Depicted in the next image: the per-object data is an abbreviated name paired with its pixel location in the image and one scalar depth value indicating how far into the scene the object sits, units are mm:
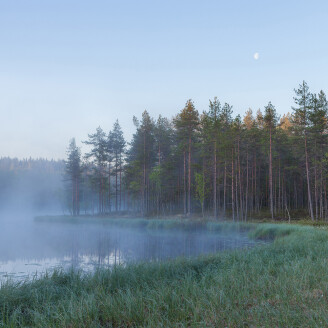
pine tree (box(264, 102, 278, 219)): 33659
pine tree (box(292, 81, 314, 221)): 31344
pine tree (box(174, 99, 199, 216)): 38719
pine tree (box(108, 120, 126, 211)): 52750
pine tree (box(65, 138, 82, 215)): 57194
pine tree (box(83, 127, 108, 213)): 52625
